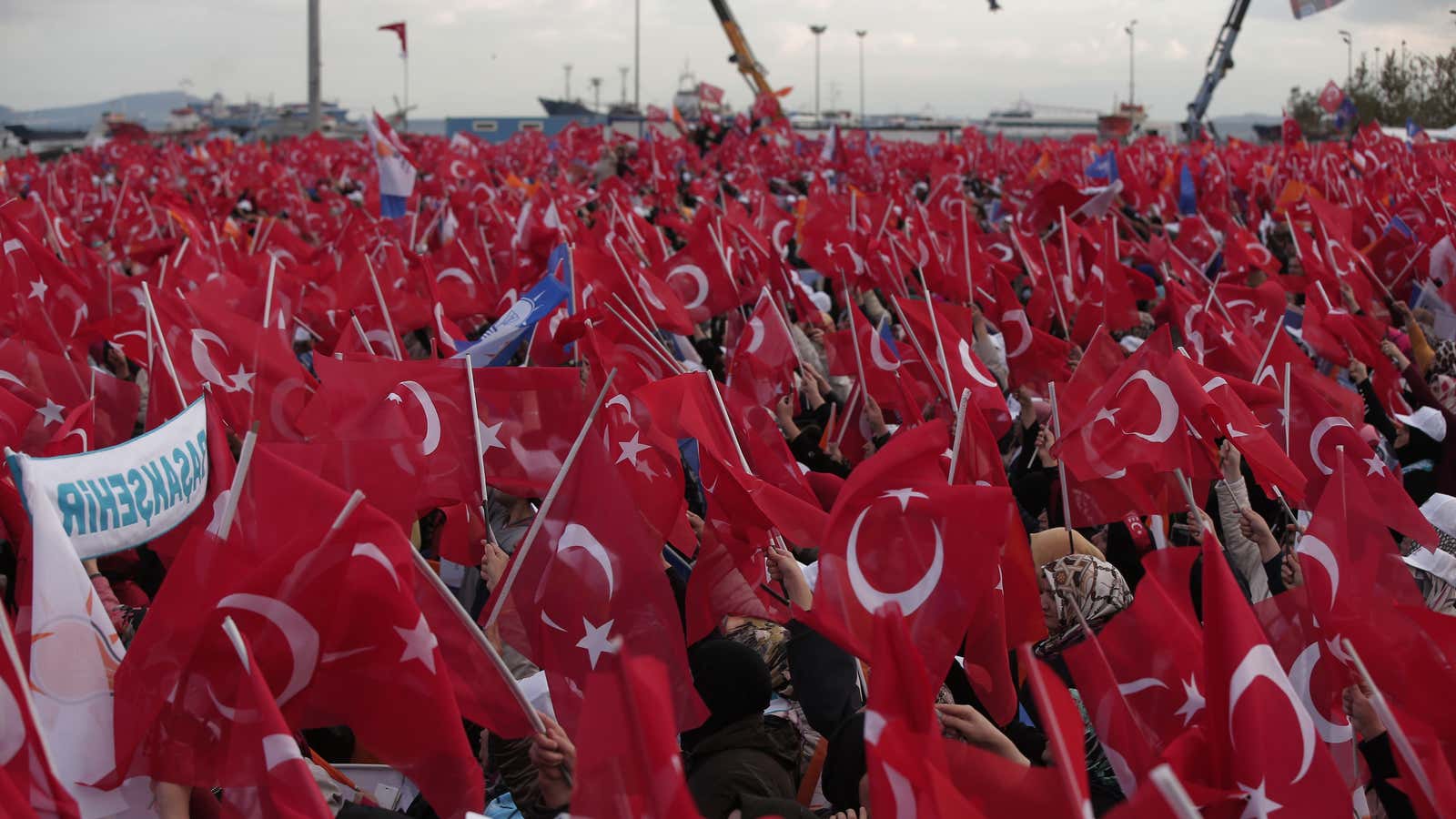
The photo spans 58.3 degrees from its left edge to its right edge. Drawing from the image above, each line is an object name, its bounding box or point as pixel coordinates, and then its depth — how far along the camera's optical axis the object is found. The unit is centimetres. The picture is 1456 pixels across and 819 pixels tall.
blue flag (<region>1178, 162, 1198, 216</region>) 1664
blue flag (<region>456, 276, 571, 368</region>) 613
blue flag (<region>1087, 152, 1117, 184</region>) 1680
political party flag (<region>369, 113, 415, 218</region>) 1359
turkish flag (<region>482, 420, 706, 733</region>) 349
